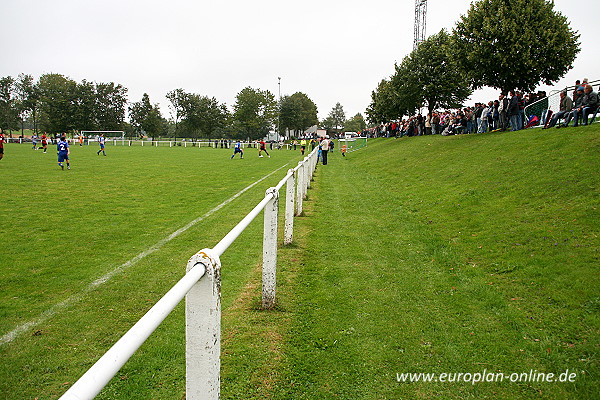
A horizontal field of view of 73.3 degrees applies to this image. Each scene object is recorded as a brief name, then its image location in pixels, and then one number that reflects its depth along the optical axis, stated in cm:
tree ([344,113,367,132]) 15812
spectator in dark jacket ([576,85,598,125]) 1364
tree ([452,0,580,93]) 2072
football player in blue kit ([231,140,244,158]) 3025
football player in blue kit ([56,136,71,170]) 1872
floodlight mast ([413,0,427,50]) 4950
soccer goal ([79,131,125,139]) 7116
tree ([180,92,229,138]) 8719
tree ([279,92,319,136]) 10088
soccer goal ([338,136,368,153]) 4404
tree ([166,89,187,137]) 8725
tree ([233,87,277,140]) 8494
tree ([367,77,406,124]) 4302
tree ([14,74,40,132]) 8406
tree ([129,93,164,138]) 8394
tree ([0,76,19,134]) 8075
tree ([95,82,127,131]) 8425
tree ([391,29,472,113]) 3641
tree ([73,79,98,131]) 7969
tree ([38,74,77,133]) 7850
